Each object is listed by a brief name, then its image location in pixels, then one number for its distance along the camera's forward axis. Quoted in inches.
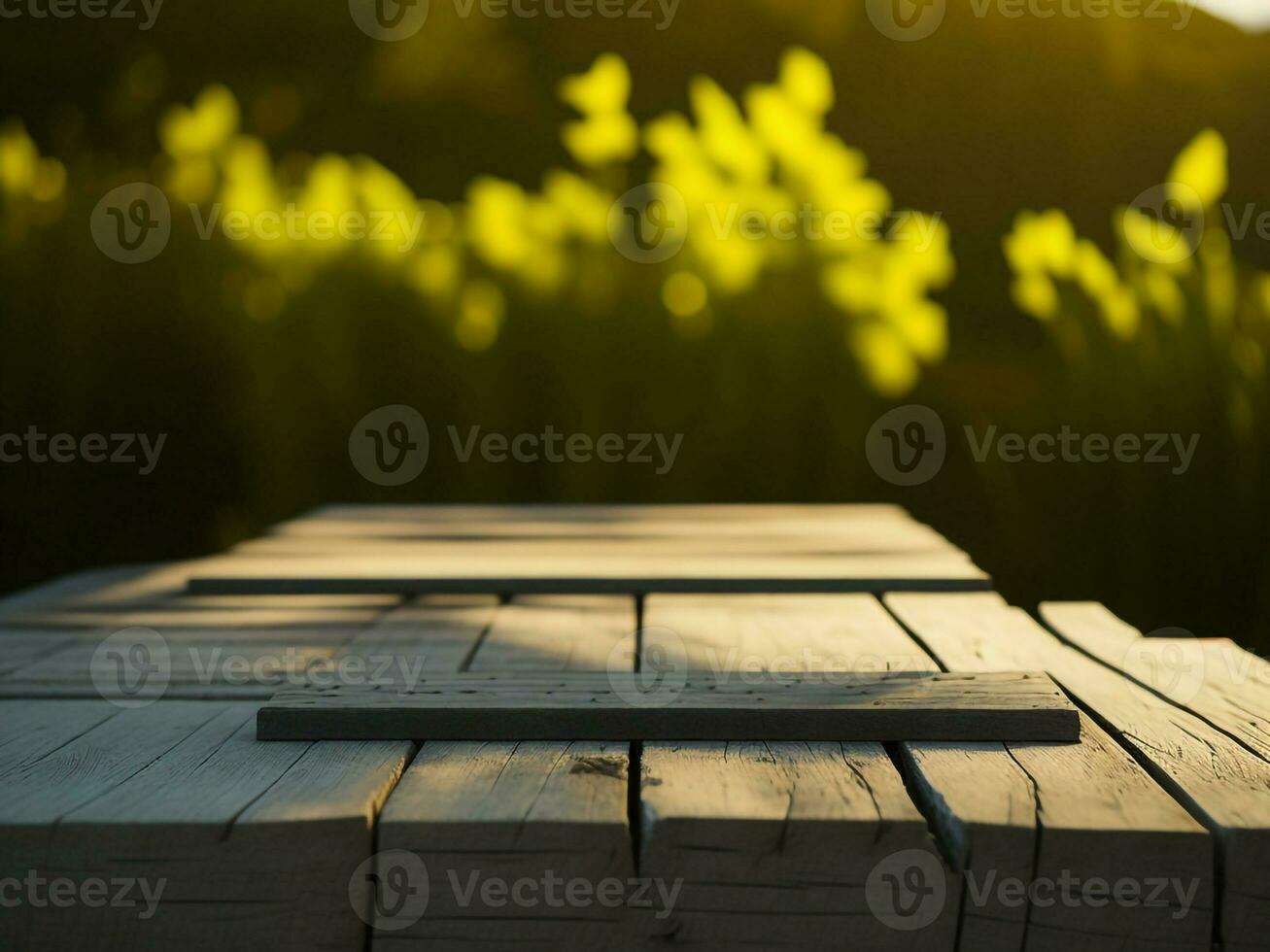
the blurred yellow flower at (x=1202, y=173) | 130.3
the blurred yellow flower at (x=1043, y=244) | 129.7
